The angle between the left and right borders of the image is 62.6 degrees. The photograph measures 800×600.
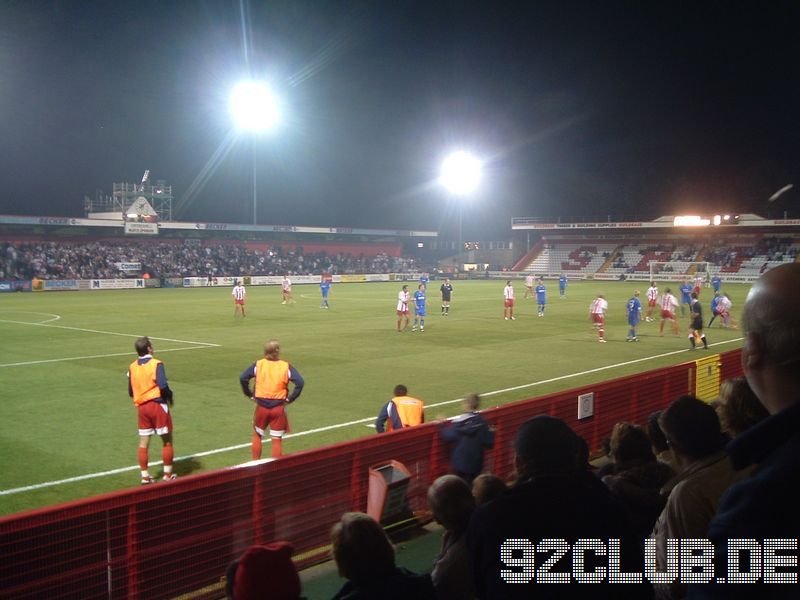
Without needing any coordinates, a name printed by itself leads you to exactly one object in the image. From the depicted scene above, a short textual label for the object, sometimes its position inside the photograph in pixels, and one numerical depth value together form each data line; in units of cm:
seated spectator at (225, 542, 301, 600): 260
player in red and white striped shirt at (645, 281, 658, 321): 3120
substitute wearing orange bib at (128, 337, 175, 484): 921
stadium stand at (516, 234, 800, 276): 7469
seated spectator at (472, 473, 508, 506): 423
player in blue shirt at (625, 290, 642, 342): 2491
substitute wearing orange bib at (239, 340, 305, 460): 986
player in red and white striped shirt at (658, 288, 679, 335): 2603
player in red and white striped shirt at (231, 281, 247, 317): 3250
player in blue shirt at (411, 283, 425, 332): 2765
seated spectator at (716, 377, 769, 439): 406
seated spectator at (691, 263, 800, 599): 138
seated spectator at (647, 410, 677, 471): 602
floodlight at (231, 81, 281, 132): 6606
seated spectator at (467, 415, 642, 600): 255
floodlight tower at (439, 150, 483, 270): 7812
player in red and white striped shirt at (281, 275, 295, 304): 4100
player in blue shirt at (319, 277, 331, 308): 3856
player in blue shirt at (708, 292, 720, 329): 2892
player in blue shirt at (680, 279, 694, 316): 2947
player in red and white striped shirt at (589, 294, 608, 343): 2469
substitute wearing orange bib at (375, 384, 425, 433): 904
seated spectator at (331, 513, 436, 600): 282
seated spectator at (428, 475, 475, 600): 381
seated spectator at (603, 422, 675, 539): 424
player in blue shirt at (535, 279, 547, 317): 3442
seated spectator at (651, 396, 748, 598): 310
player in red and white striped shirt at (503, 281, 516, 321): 3225
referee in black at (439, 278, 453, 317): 3456
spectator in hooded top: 762
